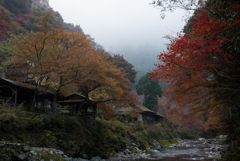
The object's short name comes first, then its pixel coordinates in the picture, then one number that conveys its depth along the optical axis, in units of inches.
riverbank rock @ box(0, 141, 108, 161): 237.5
